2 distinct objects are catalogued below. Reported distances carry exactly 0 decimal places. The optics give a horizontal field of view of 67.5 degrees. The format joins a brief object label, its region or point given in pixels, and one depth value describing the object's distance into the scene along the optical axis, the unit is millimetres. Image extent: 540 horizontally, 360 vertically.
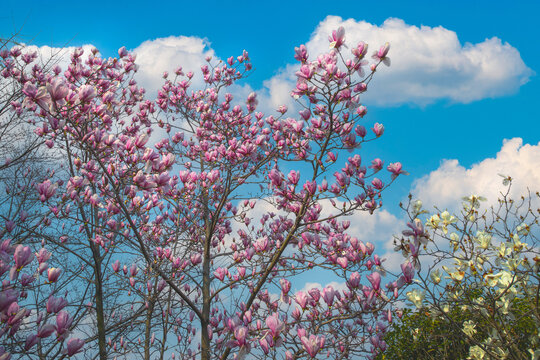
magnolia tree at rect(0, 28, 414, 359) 2994
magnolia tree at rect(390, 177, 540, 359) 3133
